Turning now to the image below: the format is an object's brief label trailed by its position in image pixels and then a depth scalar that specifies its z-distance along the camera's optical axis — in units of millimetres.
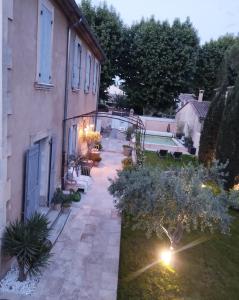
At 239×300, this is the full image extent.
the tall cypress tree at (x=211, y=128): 15357
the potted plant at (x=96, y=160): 13827
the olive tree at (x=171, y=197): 5569
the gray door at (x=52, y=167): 7947
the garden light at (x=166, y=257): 6667
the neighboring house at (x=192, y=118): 23025
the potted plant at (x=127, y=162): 12617
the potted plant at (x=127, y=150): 16636
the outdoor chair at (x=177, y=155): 19028
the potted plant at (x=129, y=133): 21321
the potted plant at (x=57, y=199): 8060
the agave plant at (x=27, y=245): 4919
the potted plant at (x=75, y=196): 8924
